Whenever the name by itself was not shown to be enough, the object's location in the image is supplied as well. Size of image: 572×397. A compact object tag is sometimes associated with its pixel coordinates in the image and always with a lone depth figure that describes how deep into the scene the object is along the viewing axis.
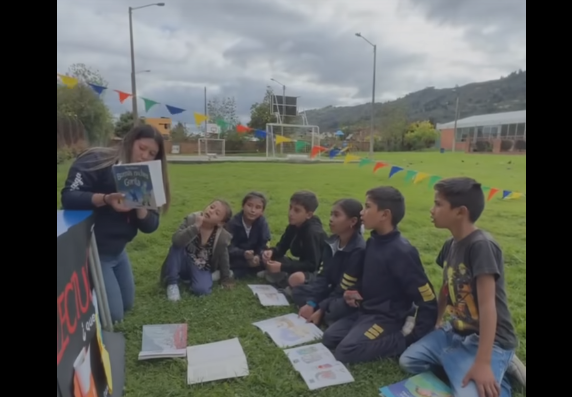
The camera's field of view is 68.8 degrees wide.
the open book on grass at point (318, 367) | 1.90
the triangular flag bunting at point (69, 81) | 2.43
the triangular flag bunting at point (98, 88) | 2.54
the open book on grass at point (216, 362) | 1.94
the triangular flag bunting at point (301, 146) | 2.84
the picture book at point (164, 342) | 2.08
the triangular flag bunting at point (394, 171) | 2.34
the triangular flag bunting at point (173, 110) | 2.64
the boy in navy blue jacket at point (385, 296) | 2.05
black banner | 1.26
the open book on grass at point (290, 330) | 2.24
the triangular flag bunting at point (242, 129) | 2.88
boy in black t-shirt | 1.73
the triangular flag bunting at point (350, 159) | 2.57
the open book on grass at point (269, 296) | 2.68
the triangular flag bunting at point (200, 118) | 2.74
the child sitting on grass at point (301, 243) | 2.82
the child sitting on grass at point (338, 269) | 2.32
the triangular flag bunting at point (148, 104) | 2.60
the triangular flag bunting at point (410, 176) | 2.27
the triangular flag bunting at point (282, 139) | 2.85
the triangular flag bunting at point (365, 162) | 2.48
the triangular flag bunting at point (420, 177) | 2.20
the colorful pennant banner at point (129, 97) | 2.46
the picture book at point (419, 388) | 1.82
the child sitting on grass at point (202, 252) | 2.86
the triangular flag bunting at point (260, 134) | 2.89
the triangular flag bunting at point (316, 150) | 2.75
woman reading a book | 2.18
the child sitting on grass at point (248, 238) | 3.04
